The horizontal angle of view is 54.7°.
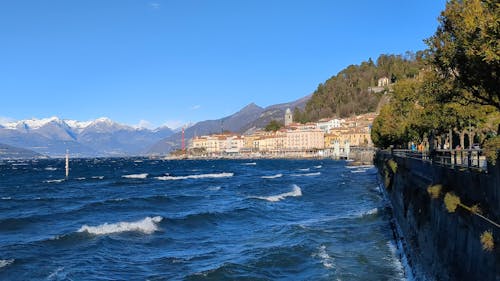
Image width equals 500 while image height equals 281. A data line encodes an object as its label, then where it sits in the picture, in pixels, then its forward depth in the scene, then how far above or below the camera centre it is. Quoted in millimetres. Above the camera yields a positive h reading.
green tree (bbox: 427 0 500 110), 11727 +2754
